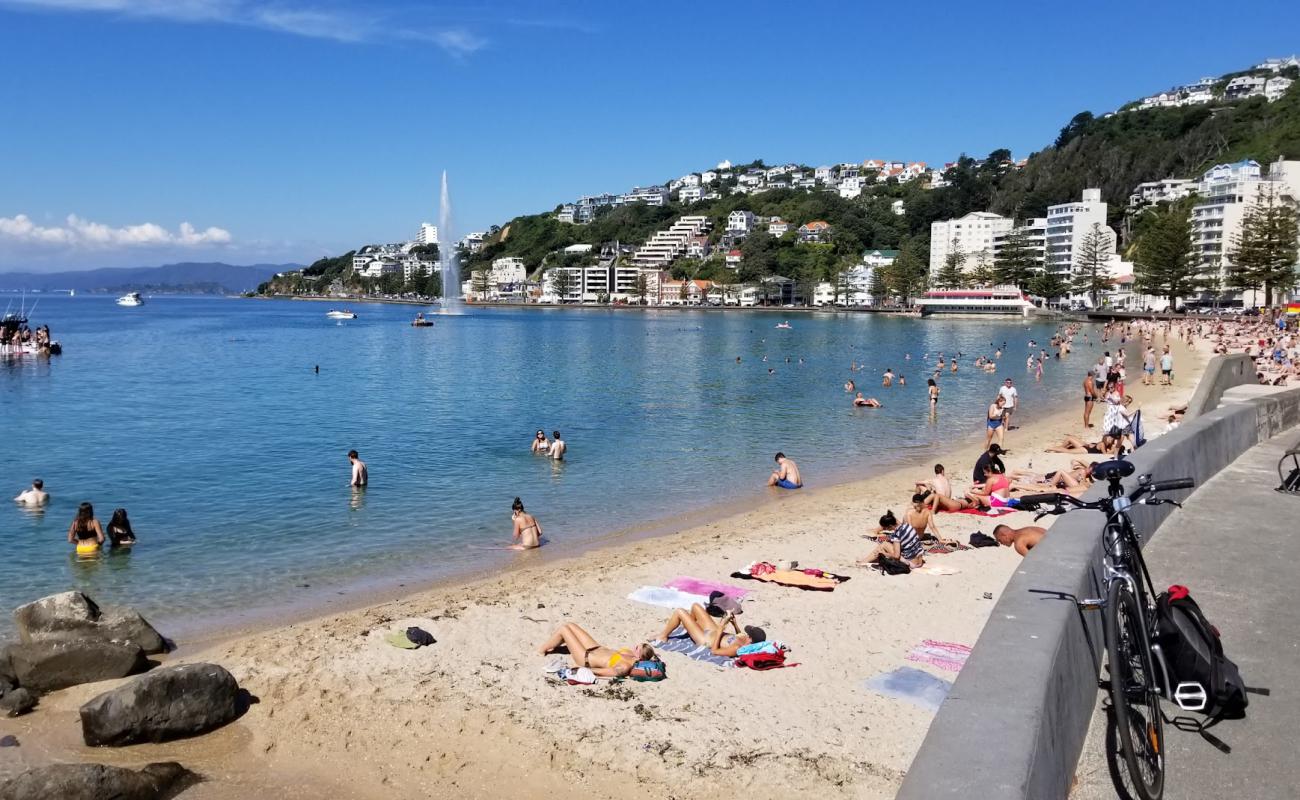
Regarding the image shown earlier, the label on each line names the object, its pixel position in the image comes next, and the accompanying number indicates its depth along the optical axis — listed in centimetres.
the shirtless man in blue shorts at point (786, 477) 2022
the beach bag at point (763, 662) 896
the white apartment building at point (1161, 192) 14750
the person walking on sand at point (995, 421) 2505
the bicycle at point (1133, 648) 400
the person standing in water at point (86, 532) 1461
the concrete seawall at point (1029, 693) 298
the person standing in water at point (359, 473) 2027
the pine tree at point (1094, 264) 13038
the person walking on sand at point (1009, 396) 2719
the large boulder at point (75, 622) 939
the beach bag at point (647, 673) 873
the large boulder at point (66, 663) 916
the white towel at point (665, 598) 1120
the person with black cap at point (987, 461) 1742
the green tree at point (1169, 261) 10494
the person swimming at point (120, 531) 1522
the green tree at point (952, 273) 15262
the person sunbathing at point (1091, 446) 2039
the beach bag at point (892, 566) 1201
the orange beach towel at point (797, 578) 1149
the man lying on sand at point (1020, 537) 1215
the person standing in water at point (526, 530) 1535
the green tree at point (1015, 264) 14162
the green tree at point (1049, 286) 13725
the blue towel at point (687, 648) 916
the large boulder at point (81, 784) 671
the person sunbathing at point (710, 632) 926
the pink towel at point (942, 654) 881
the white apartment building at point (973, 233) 16825
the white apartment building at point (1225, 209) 11775
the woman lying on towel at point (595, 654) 885
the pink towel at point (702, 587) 1142
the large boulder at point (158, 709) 807
